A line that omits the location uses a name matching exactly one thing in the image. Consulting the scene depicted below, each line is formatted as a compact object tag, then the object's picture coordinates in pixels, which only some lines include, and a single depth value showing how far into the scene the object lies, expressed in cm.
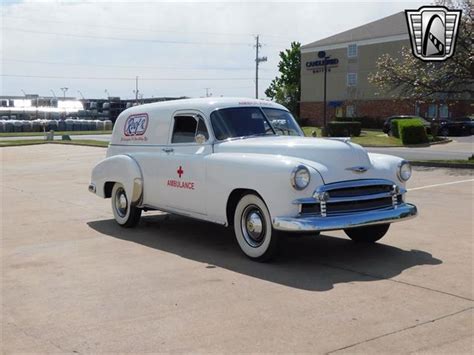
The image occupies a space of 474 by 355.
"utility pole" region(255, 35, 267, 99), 7639
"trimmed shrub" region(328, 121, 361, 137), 3706
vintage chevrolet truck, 616
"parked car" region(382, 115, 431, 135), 3708
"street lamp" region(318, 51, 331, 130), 6097
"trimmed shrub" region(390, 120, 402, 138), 3547
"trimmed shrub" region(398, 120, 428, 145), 3103
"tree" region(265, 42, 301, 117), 7833
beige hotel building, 5503
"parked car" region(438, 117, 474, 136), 4000
